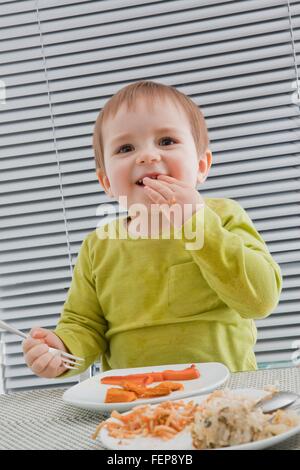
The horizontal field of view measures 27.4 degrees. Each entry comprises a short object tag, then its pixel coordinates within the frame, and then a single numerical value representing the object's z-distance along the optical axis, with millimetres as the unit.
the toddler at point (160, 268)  1010
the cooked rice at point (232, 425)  516
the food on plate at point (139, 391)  740
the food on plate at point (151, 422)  569
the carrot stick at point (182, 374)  837
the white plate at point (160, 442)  510
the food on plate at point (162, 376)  835
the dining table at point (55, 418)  636
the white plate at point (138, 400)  728
